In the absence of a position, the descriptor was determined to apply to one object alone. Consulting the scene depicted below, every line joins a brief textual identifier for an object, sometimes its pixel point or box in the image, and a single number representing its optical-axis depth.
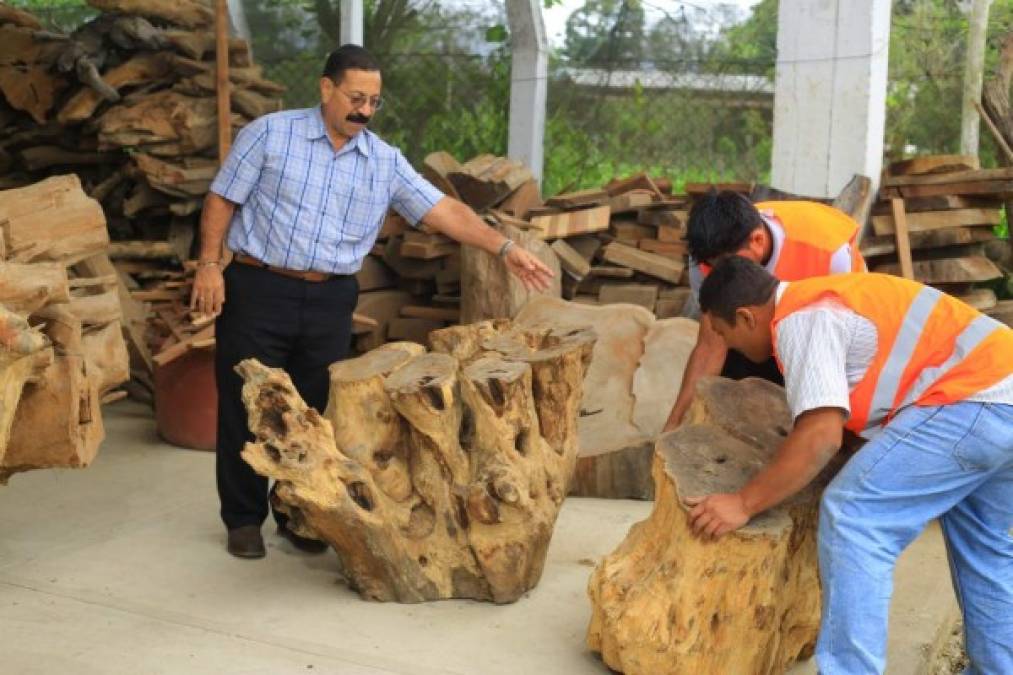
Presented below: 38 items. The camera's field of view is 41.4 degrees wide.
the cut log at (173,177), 8.07
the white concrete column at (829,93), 7.13
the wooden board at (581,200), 7.85
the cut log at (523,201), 7.92
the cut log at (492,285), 7.23
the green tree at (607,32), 10.77
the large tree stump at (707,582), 3.78
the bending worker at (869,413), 3.52
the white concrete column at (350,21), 8.87
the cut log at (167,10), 8.38
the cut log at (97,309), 4.85
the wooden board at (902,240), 6.98
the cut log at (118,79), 8.28
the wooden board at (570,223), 7.66
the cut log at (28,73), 8.52
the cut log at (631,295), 7.53
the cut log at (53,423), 4.39
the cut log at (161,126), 8.06
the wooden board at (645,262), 7.55
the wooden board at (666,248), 7.62
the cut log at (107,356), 4.89
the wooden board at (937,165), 7.35
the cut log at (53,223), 4.71
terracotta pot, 6.90
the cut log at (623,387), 6.13
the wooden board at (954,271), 6.97
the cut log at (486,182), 7.87
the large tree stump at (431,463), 4.40
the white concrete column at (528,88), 9.14
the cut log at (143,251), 8.16
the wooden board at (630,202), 7.79
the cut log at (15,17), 8.66
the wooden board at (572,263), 7.56
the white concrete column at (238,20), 9.91
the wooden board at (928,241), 7.10
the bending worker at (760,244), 4.20
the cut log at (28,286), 4.17
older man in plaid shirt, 4.97
